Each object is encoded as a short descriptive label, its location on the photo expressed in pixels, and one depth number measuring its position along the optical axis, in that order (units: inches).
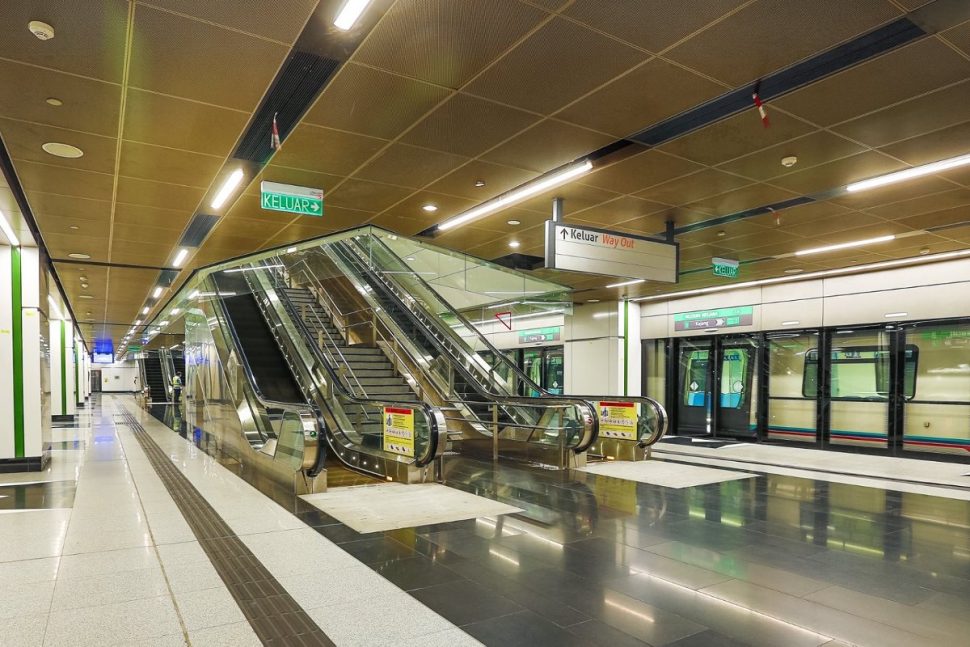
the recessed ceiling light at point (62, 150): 178.5
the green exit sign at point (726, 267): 350.0
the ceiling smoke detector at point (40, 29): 117.4
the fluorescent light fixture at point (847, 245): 309.0
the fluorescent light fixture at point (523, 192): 209.0
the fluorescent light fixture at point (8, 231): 256.4
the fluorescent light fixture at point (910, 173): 196.9
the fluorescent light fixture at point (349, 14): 116.4
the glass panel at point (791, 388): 438.0
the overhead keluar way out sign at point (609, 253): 231.5
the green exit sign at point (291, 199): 217.0
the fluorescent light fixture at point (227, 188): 211.4
